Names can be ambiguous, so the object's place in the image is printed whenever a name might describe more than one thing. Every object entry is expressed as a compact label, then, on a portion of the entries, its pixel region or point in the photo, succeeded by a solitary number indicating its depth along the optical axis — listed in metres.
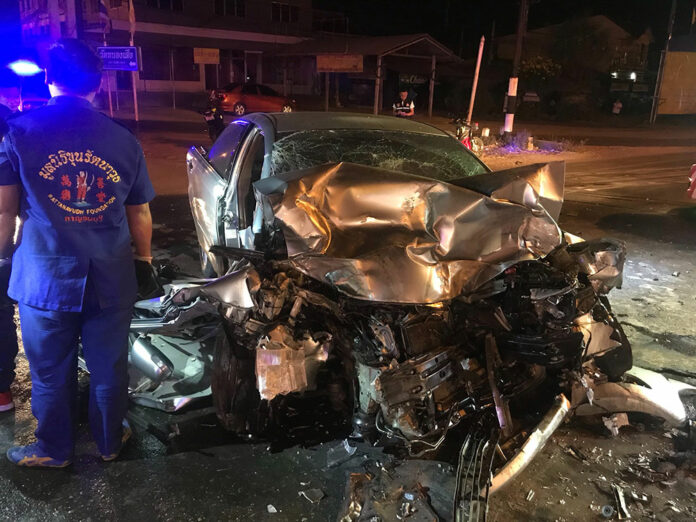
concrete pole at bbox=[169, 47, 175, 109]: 30.31
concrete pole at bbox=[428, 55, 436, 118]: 24.59
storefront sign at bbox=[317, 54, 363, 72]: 21.23
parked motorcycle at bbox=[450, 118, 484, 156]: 12.50
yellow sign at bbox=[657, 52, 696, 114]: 29.22
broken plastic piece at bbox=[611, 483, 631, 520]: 2.73
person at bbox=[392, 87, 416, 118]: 15.28
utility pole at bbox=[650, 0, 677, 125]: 28.19
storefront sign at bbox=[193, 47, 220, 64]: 23.56
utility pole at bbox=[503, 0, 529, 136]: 14.93
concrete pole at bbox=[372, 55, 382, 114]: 18.80
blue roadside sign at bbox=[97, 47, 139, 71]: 11.85
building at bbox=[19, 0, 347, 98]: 29.48
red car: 22.56
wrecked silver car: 2.67
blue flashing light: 5.78
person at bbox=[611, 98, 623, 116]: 30.89
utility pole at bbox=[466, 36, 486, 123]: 13.91
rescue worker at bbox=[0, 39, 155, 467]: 2.58
